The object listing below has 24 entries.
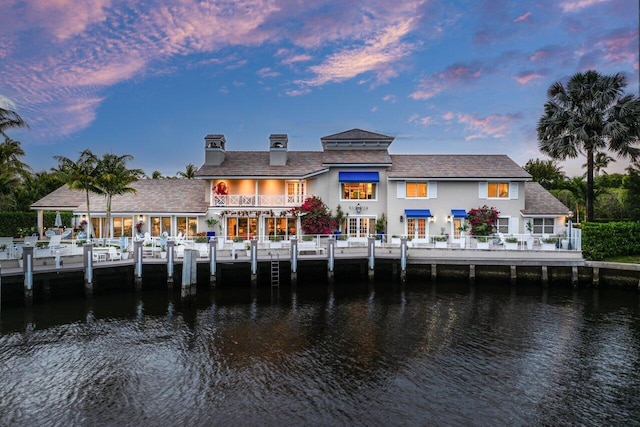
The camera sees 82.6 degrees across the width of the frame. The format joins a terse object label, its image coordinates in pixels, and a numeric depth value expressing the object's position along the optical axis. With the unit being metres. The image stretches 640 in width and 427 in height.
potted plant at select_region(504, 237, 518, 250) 24.12
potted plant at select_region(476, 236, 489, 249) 24.25
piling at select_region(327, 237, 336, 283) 23.45
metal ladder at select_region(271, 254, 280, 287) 23.28
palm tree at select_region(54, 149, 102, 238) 27.58
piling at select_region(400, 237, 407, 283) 24.03
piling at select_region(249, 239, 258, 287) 22.38
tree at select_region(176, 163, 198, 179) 56.72
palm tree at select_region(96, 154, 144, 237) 27.97
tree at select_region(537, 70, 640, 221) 27.04
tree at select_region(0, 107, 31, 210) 29.02
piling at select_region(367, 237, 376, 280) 24.06
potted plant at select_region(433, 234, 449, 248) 24.54
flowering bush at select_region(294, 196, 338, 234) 29.53
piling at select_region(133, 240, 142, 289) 20.92
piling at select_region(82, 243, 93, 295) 19.42
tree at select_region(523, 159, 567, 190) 59.79
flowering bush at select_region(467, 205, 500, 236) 29.00
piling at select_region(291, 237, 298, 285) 23.17
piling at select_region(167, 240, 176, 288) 21.20
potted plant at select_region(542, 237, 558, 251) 23.50
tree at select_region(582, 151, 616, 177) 52.67
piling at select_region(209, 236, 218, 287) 21.83
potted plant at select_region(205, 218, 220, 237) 29.76
